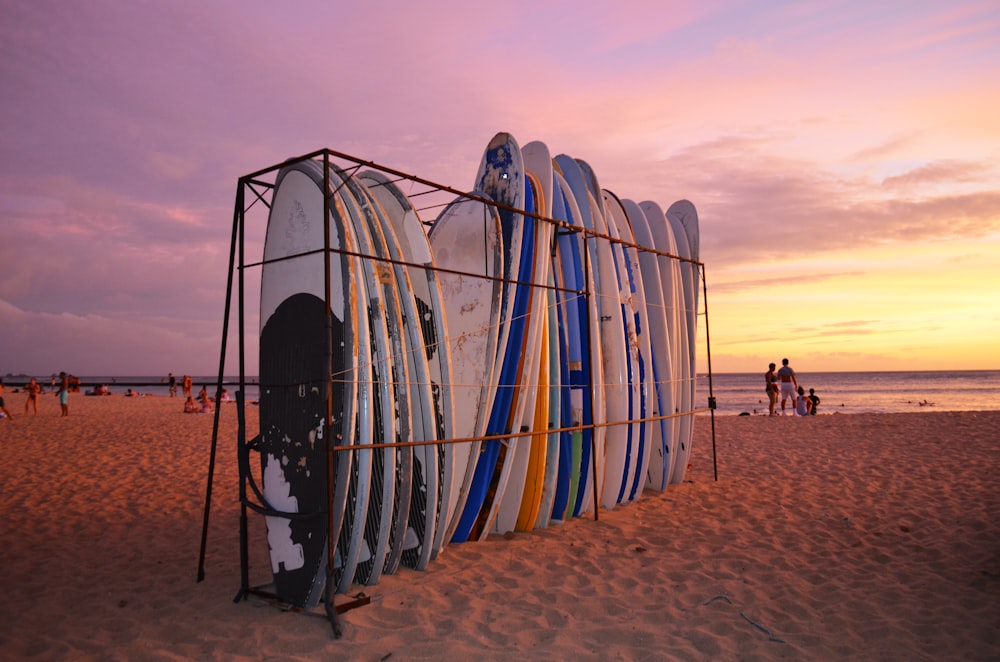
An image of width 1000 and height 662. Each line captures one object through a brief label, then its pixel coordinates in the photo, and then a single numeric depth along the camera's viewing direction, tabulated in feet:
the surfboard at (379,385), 12.72
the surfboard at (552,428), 17.46
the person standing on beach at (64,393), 54.48
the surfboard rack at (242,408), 11.78
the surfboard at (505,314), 15.94
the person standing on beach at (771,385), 52.88
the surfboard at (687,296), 23.56
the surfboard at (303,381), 12.01
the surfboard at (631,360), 20.45
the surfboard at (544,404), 17.08
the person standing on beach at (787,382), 51.13
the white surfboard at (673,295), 23.25
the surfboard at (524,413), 16.15
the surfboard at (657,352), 22.24
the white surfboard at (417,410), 13.64
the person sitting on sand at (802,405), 50.34
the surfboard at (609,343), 19.76
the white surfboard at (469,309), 15.35
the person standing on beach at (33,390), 56.29
